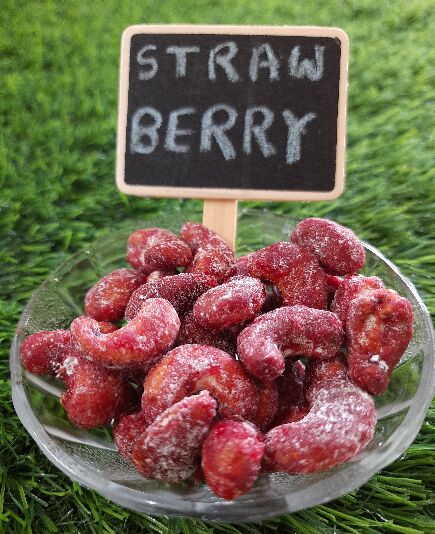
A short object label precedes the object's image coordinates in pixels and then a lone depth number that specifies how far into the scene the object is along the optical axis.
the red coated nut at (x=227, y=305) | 0.24
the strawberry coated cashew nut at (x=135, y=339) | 0.23
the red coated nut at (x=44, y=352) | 0.25
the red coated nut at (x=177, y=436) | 0.21
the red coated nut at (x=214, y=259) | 0.26
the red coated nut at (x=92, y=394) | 0.24
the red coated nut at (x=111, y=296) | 0.27
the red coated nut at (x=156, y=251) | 0.27
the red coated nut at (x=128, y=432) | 0.23
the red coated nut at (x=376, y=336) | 0.23
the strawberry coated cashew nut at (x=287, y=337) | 0.22
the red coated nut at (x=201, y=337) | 0.24
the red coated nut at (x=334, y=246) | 0.26
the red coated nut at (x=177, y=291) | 0.25
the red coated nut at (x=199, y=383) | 0.22
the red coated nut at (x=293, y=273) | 0.25
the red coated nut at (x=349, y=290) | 0.25
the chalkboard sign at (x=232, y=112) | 0.29
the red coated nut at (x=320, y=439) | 0.21
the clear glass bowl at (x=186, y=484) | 0.21
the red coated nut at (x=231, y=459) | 0.21
